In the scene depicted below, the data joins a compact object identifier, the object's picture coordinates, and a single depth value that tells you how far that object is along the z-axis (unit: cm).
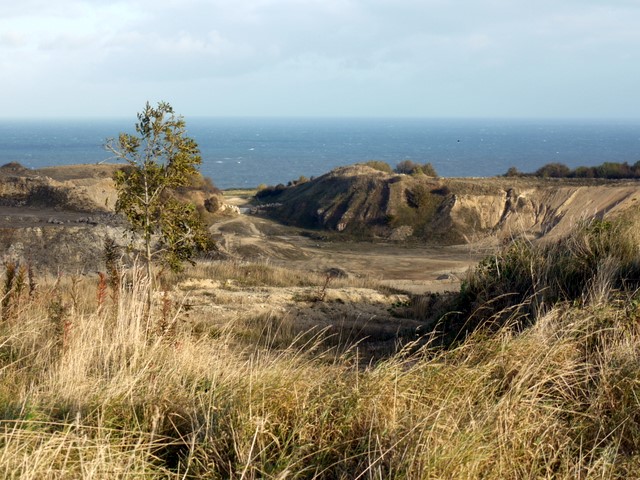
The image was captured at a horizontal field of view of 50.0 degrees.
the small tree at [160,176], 1222
